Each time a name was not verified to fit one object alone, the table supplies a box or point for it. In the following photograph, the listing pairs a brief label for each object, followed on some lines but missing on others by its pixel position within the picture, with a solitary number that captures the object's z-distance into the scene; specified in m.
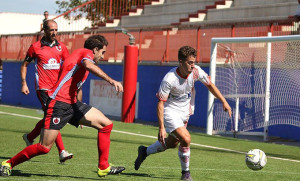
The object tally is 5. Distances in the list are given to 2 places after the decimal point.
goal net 30.52
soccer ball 17.44
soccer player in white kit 16.39
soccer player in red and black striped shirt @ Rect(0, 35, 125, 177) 15.78
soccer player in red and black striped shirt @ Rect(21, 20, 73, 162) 20.12
